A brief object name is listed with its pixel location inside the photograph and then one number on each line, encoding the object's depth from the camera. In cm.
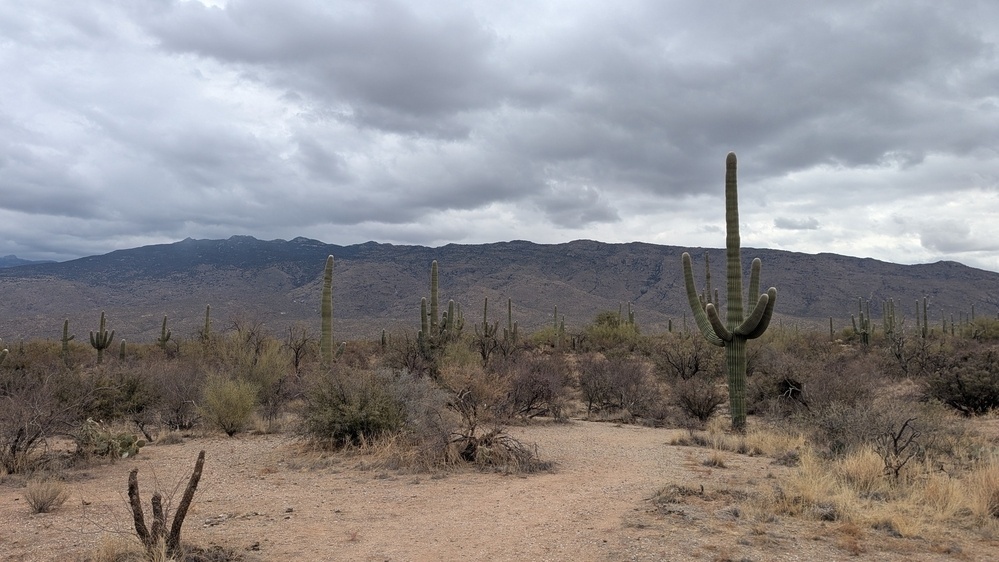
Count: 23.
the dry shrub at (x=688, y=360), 2522
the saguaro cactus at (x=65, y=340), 3281
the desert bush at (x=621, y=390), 1978
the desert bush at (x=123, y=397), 1563
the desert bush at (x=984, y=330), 4348
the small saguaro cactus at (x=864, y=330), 3991
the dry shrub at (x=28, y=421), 1095
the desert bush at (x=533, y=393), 1800
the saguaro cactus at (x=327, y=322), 2370
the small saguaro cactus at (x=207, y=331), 3638
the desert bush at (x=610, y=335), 3900
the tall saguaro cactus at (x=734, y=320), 1498
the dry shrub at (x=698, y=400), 1838
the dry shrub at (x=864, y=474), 894
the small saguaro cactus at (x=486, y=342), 2633
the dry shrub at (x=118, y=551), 632
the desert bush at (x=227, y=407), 1567
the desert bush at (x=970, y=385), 1741
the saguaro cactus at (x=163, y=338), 3819
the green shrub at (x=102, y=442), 1194
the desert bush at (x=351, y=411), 1314
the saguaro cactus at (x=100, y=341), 3233
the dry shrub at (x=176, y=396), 1677
